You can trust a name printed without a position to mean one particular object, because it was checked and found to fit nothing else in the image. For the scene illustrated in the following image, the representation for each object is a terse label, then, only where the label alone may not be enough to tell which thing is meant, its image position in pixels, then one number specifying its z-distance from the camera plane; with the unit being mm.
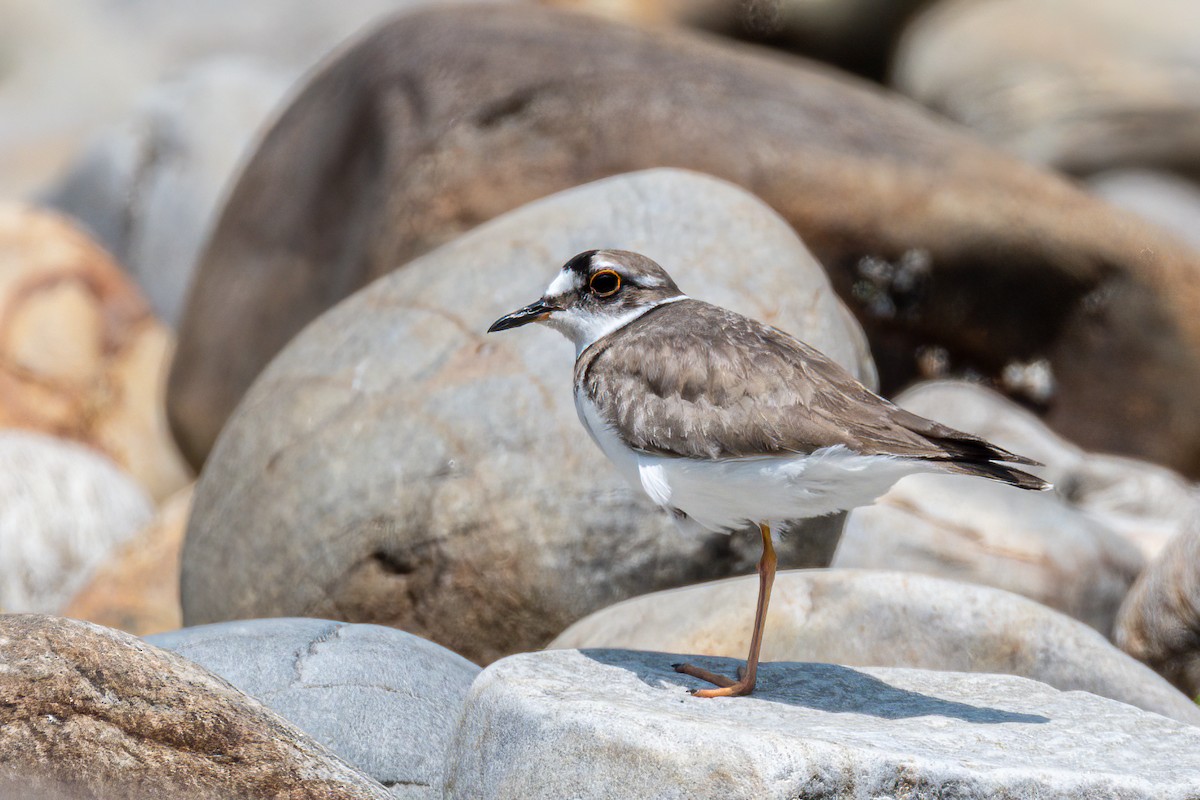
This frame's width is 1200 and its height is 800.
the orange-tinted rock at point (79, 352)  22266
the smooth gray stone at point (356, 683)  9602
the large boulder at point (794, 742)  7422
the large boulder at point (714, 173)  18484
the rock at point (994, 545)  14977
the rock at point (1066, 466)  19437
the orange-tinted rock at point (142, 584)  16766
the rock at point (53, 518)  18469
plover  8672
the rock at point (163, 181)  28062
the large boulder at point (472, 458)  12375
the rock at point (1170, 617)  13445
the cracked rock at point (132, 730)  7172
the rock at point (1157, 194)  30062
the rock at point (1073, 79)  32062
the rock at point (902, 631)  10906
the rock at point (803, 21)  33594
